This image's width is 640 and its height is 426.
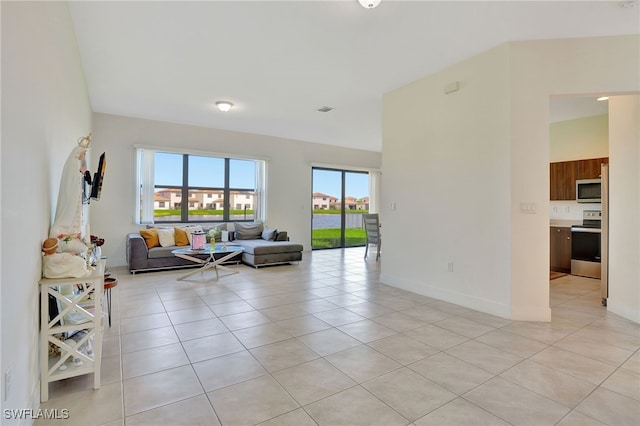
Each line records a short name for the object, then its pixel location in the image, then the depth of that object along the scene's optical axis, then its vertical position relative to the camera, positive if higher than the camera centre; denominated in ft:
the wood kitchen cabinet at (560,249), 17.54 -1.89
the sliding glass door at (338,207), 28.32 +0.67
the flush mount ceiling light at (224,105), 16.71 +5.82
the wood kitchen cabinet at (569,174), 17.15 +2.41
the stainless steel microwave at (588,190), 16.78 +1.41
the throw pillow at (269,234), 22.13 -1.50
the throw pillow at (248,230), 22.52 -1.24
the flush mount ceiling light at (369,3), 8.20 +5.60
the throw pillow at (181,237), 19.30 -1.53
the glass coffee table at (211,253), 16.15 -2.23
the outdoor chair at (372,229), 22.94 -1.15
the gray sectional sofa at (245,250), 17.31 -2.24
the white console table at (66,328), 6.18 -2.42
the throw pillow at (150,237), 18.30 -1.46
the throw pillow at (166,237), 18.69 -1.49
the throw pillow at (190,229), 19.78 -1.06
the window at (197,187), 20.13 +1.82
